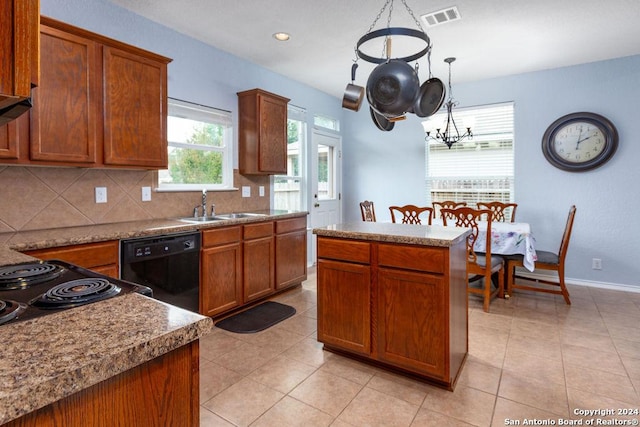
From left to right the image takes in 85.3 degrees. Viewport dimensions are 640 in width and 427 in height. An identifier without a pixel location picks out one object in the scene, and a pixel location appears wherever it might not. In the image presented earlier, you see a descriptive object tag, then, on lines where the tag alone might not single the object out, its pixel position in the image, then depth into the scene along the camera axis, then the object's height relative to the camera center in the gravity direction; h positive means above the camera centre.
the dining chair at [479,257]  3.33 -0.54
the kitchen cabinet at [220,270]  2.91 -0.57
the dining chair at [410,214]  3.85 -0.11
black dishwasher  2.39 -0.44
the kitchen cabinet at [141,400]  0.61 -0.38
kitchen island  2.01 -0.58
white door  5.18 +0.38
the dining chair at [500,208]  4.34 -0.05
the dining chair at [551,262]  3.42 -0.59
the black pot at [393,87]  2.25 +0.77
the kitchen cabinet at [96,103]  2.22 +0.73
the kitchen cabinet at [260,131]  3.82 +0.84
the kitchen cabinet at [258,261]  3.30 -0.55
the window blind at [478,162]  4.70 +0.60
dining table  3.43 -0.39
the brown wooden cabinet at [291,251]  3.69 -0.52
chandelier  4.12 +0.98
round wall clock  4.05 +0.75
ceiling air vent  2.94 +1.64
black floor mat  2.96 -1.03
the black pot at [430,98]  2.60 +0.82
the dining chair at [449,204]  4.61 +0.00
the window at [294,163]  4.76 +0.59
